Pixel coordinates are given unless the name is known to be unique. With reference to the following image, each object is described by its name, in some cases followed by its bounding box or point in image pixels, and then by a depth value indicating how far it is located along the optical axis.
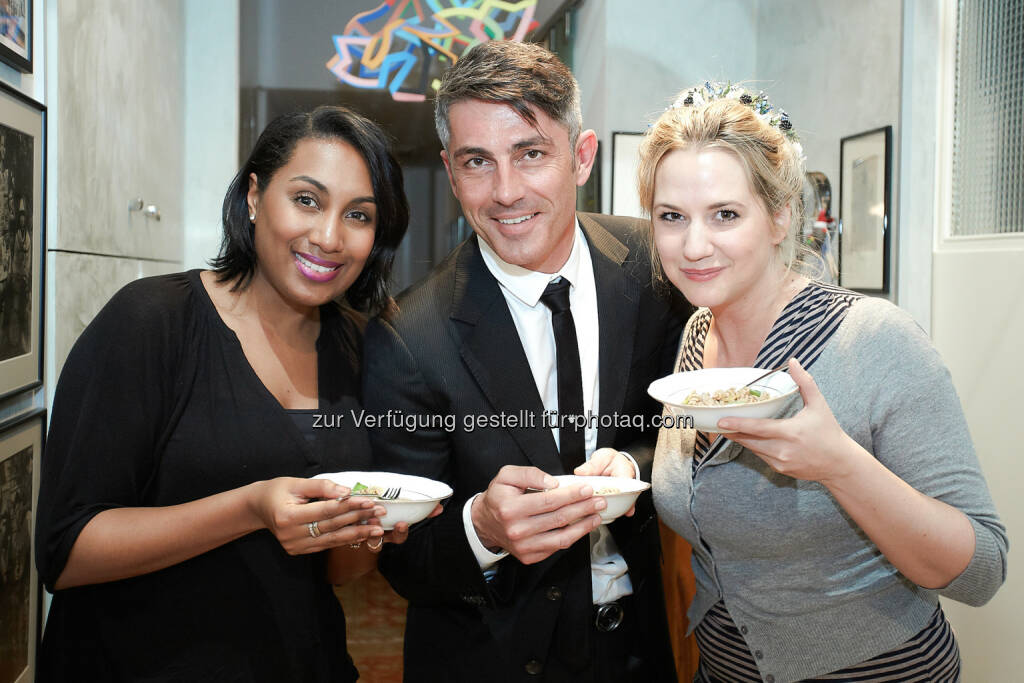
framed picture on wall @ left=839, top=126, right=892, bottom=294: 3.33
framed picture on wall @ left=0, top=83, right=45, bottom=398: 1.85
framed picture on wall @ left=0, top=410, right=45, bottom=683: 1.90
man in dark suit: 1.71
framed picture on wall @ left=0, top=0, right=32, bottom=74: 1.85
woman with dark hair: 1.50
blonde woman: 1.32
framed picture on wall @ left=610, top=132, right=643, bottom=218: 4.36
